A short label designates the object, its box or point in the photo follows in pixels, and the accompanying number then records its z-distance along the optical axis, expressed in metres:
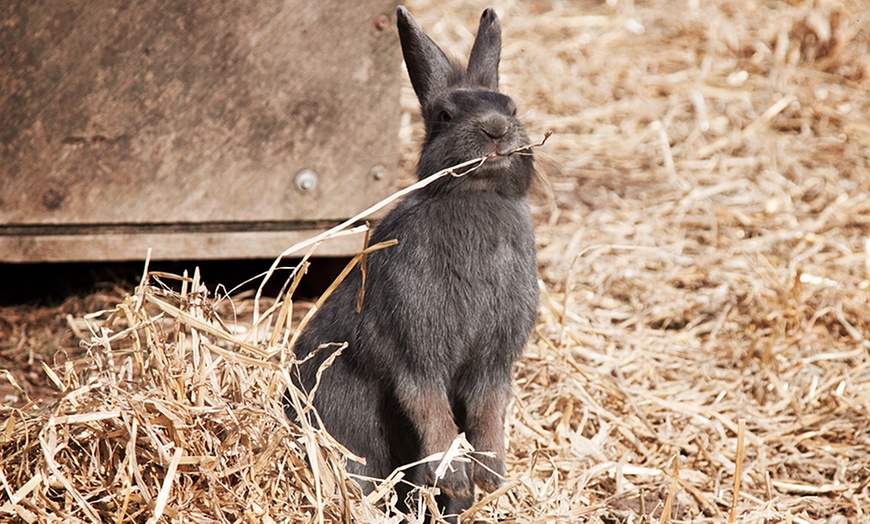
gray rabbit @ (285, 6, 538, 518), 6.36
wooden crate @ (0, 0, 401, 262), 8.68
